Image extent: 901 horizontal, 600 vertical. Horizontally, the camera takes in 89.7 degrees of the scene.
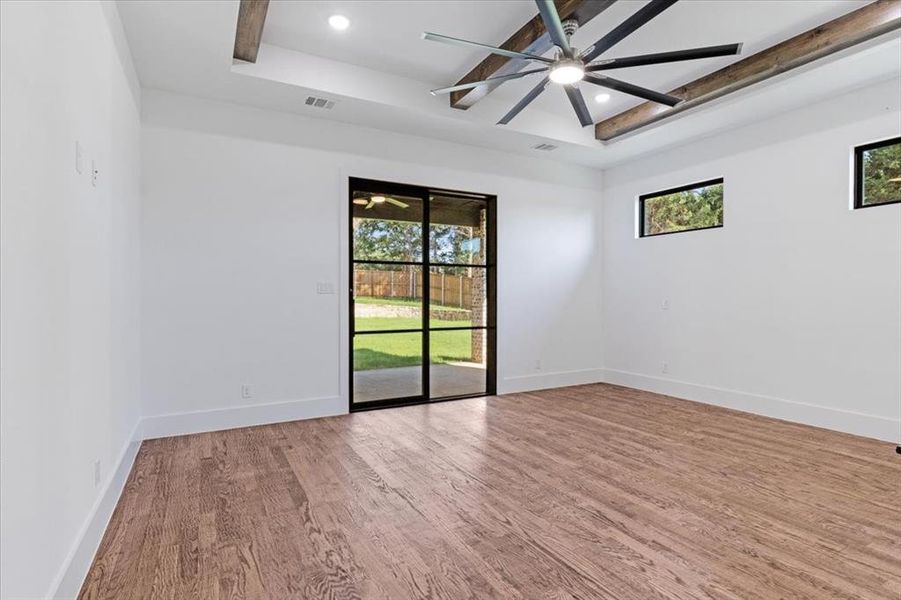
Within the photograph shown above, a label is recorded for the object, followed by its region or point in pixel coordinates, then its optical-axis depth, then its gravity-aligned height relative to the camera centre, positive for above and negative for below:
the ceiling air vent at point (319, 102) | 4.24 +1.79
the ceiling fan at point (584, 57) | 2.55 +1.52
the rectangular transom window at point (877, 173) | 3.99 +1.10
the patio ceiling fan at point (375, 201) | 5.04 +1.03
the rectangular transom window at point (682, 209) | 5.40 +1.08
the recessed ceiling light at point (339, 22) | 3.42 +2.07
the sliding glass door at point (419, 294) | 5.04 -0.02
